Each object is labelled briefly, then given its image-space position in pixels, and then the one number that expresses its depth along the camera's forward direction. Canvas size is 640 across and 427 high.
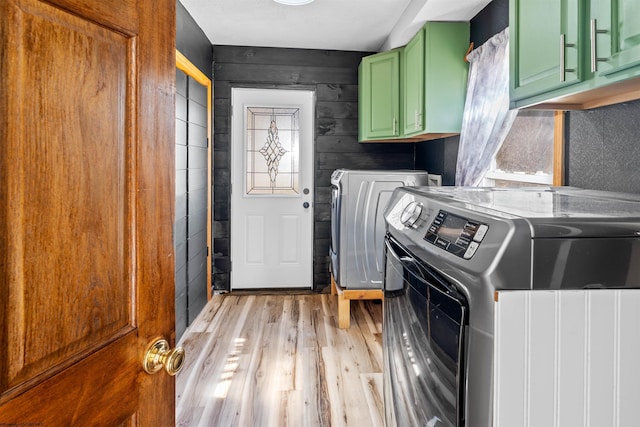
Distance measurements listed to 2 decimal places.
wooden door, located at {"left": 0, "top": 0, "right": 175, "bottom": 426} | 0.55
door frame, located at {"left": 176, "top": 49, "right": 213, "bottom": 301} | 3.92
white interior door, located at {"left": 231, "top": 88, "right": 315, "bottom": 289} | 4.21
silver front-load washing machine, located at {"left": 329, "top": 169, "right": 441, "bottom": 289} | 3.25
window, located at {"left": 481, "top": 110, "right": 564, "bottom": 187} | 1.93
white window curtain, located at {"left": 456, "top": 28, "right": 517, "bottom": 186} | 2.34
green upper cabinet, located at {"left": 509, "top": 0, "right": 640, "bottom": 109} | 1.04
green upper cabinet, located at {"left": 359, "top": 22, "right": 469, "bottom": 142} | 2.90
